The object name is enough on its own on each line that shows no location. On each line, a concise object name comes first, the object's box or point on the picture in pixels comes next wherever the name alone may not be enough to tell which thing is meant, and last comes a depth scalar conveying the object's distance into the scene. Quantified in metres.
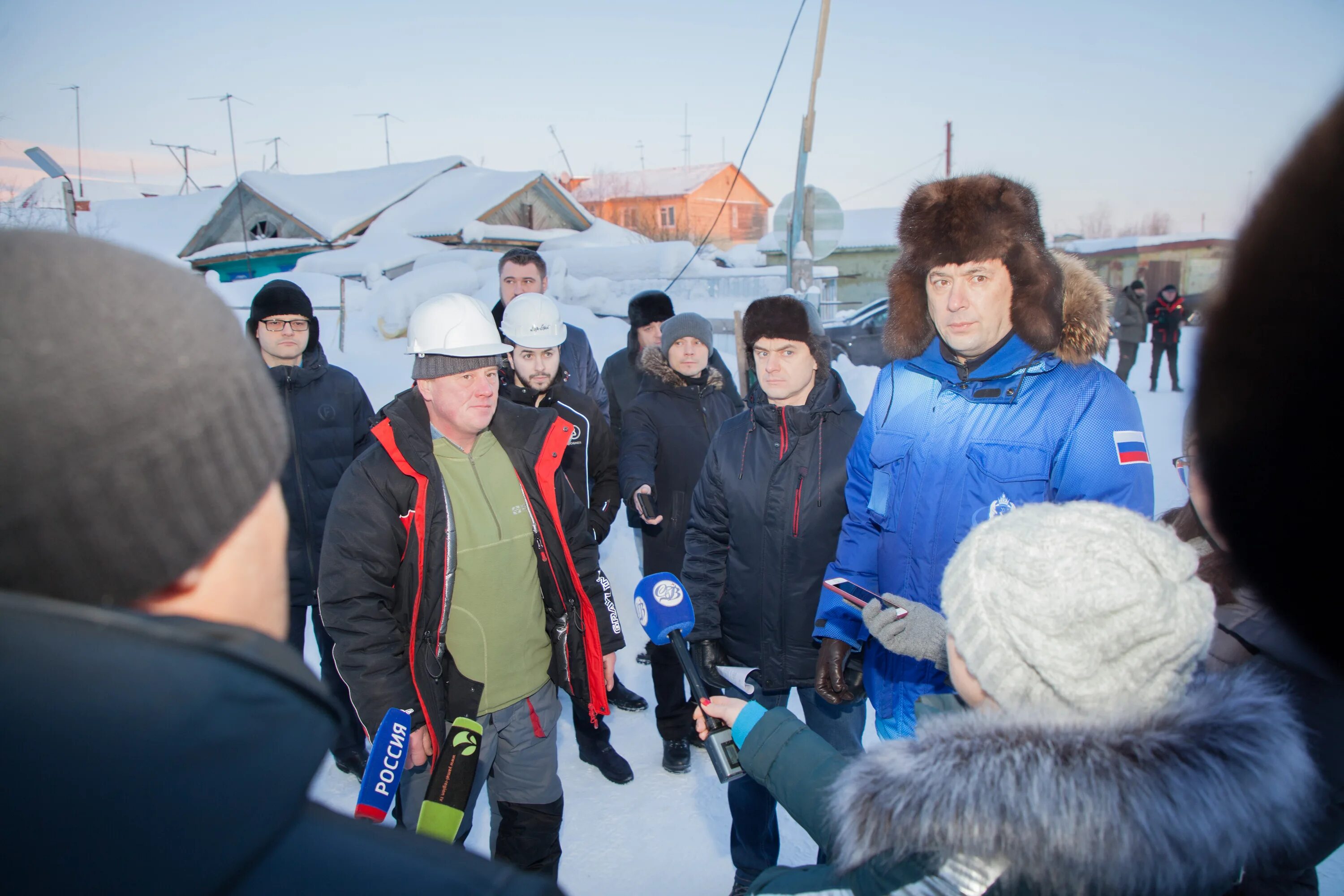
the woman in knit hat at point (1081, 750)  0.98
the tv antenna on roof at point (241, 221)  23.86
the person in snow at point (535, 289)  5.09
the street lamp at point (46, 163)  12.81
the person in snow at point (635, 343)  5.21
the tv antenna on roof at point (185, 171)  37.34
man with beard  3.97
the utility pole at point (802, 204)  8.91
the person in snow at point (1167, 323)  13.27
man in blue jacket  2.10
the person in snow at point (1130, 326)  13.45
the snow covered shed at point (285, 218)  23.30
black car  14.48
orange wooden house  52.34
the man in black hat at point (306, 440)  3.69
